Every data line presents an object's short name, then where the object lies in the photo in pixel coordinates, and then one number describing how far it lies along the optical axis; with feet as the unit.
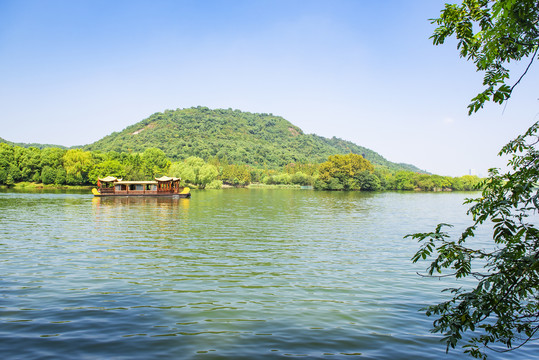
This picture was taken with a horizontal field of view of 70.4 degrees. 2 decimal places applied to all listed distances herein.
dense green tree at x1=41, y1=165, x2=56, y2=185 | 375.25
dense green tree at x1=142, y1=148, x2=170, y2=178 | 446.73
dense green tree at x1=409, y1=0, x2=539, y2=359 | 17.13
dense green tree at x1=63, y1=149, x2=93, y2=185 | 386.73
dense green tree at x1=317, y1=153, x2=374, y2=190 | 501.97
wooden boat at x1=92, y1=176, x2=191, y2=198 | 251.39
